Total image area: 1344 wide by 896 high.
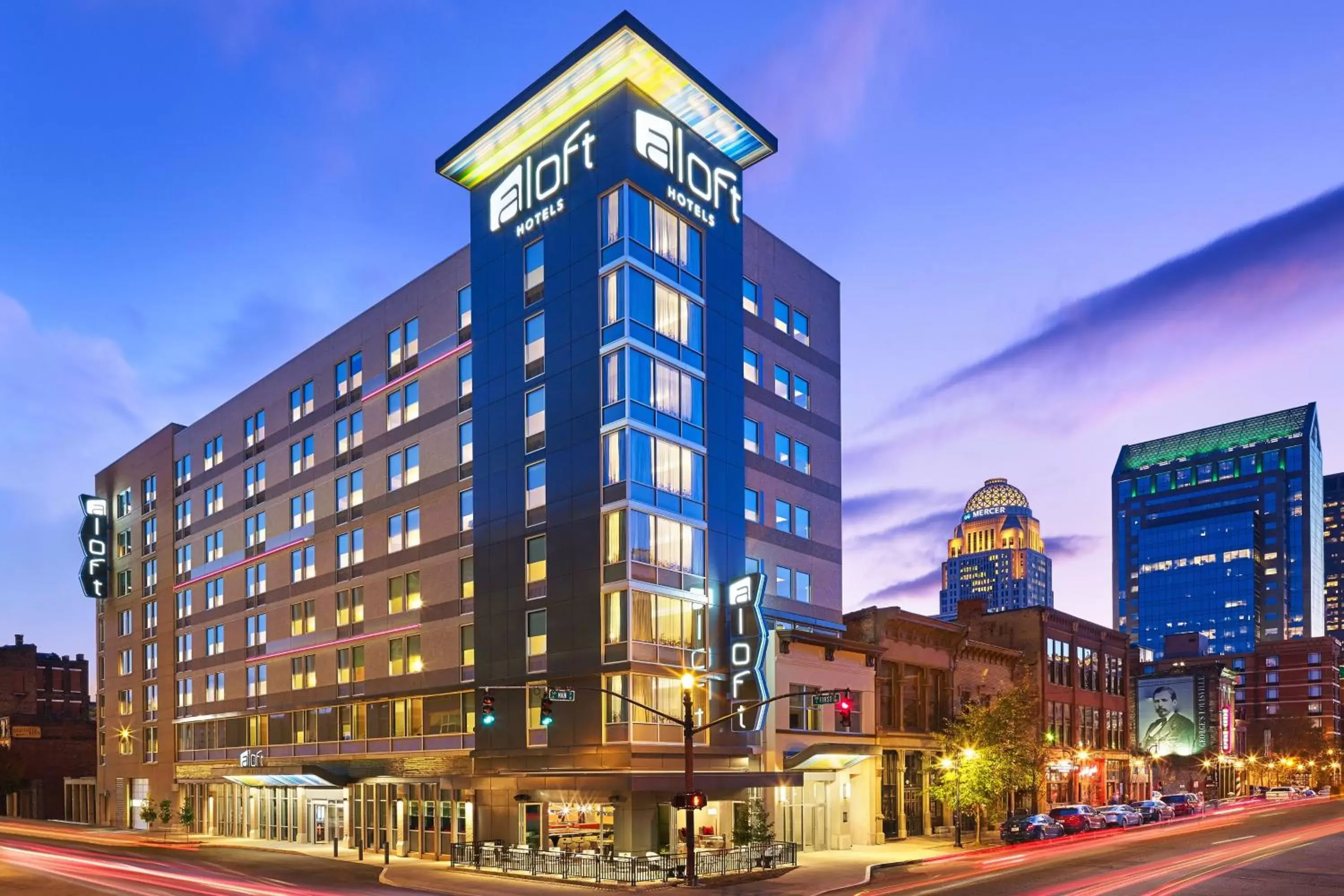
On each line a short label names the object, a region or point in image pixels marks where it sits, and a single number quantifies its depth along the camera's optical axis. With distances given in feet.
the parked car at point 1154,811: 238.27
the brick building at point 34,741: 355.36
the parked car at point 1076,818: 199.62
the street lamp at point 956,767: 179.01
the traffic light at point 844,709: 121.19
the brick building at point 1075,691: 261.85
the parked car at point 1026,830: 183.21
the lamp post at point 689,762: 124.36
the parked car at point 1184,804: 269.23
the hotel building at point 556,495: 150.92
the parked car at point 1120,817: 212.64
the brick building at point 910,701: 192.54
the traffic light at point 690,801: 125.59
